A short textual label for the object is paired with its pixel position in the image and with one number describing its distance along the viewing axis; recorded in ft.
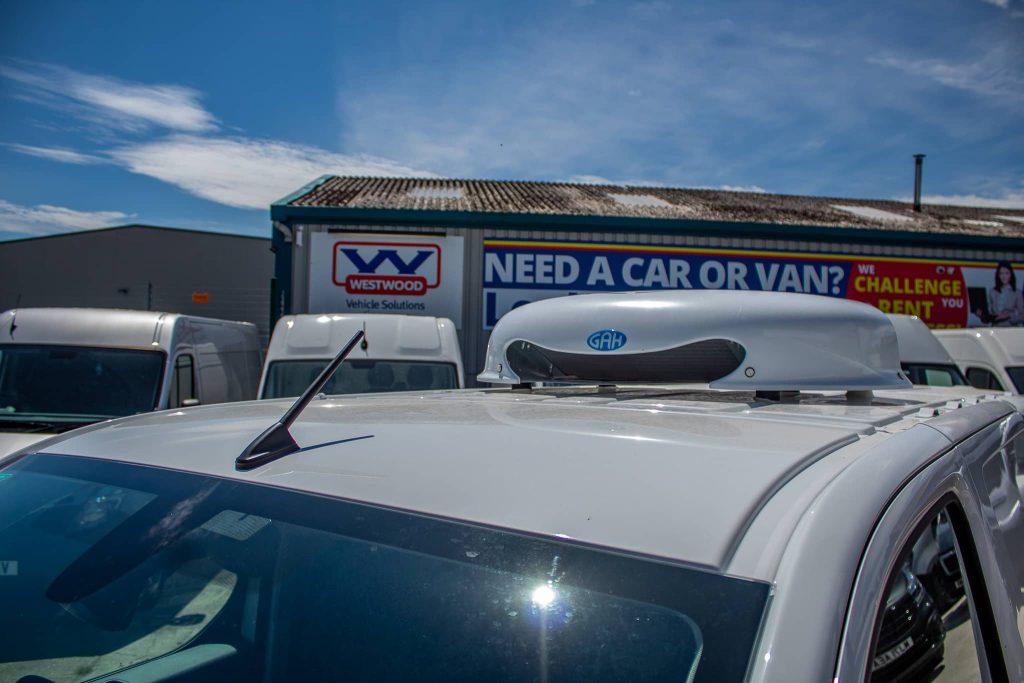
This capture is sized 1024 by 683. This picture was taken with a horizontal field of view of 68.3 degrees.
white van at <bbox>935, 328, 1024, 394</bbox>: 28.02
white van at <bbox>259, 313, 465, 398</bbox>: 23.43
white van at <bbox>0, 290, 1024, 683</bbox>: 3.56
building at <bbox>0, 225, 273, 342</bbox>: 69.46
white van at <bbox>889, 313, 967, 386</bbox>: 27.35
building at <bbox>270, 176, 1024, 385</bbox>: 40.86
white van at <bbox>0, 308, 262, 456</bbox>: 21.16
